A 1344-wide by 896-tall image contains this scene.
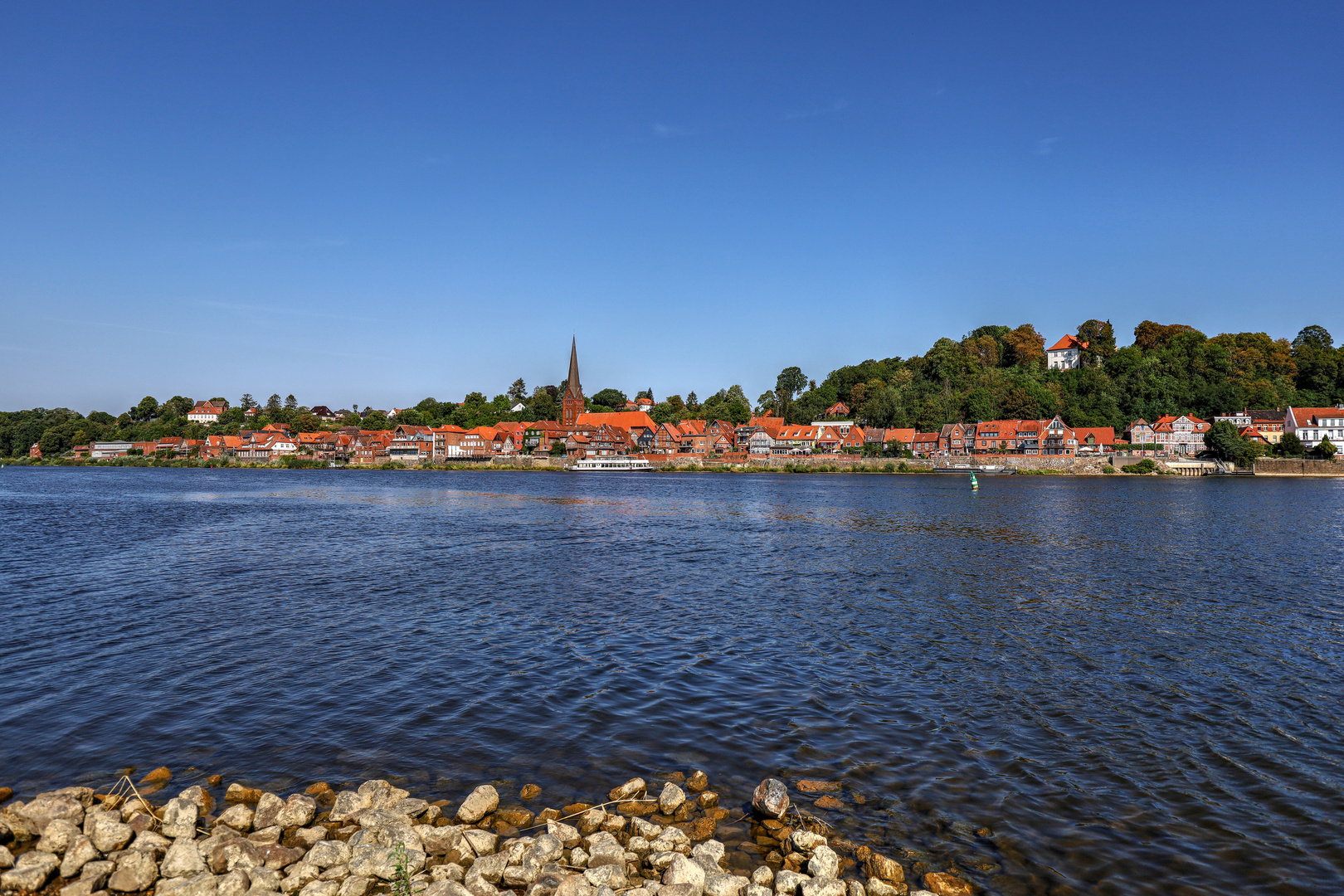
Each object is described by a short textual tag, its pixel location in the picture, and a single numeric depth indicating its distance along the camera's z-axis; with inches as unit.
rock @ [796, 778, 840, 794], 354.9
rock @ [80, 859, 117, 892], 268.4
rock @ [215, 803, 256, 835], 307.1
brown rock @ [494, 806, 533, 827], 319.0
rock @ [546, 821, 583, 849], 298.5
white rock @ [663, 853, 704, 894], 265.4
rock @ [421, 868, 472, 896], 256.4
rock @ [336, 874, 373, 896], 263.7
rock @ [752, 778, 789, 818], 322.0
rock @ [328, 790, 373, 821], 315.6
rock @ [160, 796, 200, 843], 299.3
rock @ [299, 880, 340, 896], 261.4
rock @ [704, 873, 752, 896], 262.2
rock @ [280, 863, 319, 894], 268.2
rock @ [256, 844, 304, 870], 279.9
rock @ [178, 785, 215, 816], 319.2
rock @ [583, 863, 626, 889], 264.1
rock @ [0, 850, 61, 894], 262.8
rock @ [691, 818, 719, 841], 310.2
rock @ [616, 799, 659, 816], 329.7
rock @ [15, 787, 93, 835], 304.0
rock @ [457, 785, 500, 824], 319.0
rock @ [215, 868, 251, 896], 261.9
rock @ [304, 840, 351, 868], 278.1
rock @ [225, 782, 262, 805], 337.7
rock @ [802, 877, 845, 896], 255.1
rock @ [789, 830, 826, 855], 293.0
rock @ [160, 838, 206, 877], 274.8
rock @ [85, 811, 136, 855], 291.7
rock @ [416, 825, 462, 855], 295.2
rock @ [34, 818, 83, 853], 285.9
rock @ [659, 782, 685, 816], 330.0
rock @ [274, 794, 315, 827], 310.2
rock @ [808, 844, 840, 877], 268.5
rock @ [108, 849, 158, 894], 266.1
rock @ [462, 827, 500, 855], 292.4
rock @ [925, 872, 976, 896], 273.3
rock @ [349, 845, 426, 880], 274.7
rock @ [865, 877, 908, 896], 263.1
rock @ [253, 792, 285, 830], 309.1
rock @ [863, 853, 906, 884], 274.8
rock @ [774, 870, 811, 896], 263.0
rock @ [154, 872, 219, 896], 257.9
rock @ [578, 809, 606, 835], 309.9
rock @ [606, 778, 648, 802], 341.1
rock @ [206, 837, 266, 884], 275.6
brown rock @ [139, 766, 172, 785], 357.4
